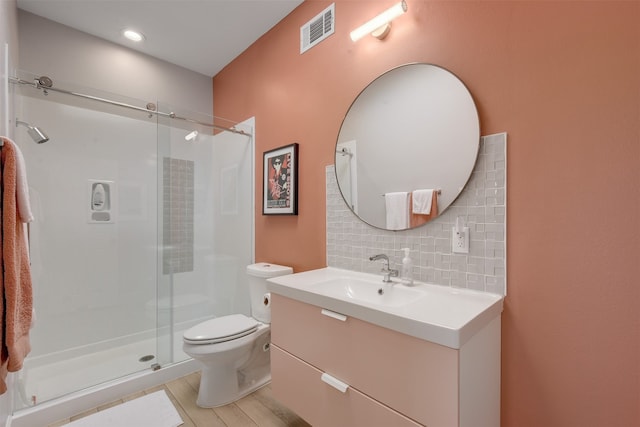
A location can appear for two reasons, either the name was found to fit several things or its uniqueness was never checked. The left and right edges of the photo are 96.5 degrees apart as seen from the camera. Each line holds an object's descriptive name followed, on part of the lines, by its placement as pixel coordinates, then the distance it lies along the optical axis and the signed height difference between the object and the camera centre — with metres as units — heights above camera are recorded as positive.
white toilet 1.70 -0.85
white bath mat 1.60 -1.18
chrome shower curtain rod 1.81 +0.83
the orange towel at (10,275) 0.91 -0.19
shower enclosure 2.12 -0.14
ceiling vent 1.83 +1.24
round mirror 1.29 +0.34
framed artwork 2.08 +0.25
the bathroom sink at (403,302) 0.89 -0.36
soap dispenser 1.40 -0.28
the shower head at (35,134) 1.79 +0.52
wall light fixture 1.36 +0.97
